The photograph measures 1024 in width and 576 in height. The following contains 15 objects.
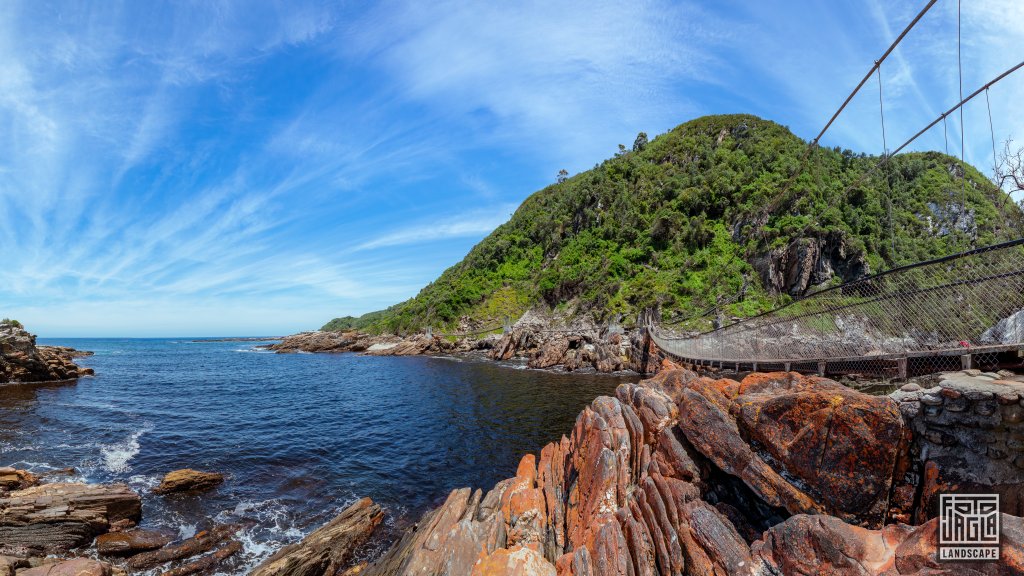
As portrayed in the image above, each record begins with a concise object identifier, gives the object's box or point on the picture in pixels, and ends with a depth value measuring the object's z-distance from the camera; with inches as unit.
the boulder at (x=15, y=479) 463.2
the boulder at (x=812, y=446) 224.4
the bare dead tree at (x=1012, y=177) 344.5
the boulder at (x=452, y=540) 296.2
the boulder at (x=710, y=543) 223.1
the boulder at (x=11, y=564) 298.6
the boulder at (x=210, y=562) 361.0
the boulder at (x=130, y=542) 384.2
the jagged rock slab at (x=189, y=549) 369.7
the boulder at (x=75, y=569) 300.2
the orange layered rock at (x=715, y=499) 200.2
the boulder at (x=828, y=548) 181.8
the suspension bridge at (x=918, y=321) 278.2
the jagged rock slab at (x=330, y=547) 341.7
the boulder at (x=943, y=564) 138.0
